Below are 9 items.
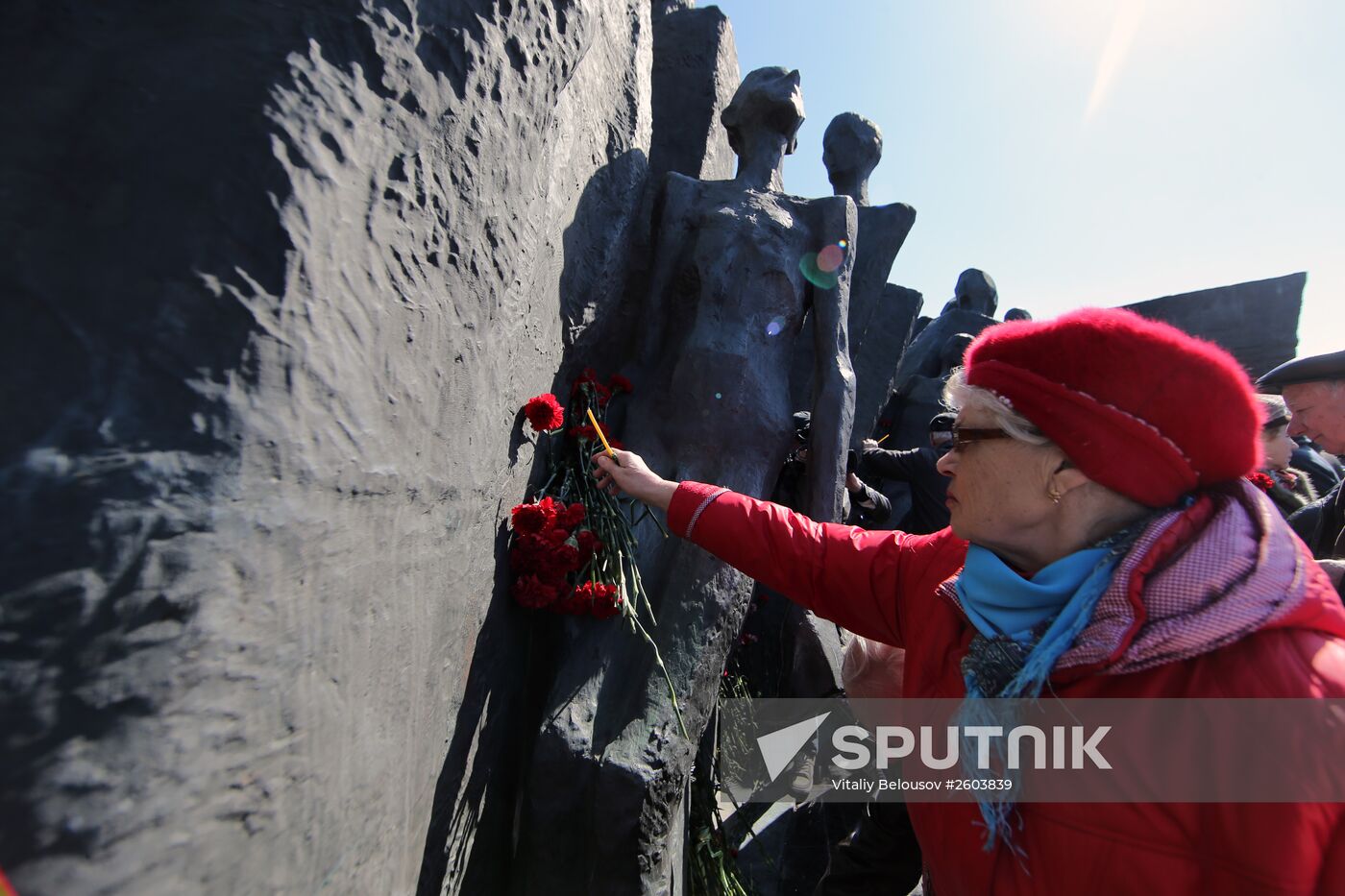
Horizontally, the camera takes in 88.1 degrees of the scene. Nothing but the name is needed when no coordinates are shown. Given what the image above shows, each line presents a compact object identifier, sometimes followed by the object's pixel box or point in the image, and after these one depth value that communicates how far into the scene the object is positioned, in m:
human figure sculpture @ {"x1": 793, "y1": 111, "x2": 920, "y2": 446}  4.89
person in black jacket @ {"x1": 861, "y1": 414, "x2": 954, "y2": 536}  3.92
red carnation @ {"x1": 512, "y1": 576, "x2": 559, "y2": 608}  2.09
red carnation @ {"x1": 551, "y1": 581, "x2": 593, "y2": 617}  2.17
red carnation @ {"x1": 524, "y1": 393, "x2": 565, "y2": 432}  2.08
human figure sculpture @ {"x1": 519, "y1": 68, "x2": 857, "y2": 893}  2.06
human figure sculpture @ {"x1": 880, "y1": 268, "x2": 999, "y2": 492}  6.41
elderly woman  0.90
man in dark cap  2.14
